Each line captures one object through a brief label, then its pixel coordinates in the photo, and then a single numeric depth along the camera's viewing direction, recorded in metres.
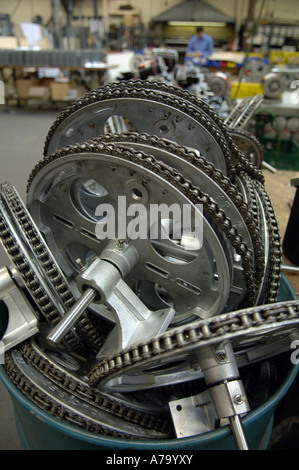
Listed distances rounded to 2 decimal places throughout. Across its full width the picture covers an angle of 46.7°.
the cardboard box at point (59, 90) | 5.21
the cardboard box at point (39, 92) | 5.34
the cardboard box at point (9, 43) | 6.09
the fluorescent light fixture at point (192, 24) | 9.21
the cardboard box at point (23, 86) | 5.43
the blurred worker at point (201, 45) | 5.75
